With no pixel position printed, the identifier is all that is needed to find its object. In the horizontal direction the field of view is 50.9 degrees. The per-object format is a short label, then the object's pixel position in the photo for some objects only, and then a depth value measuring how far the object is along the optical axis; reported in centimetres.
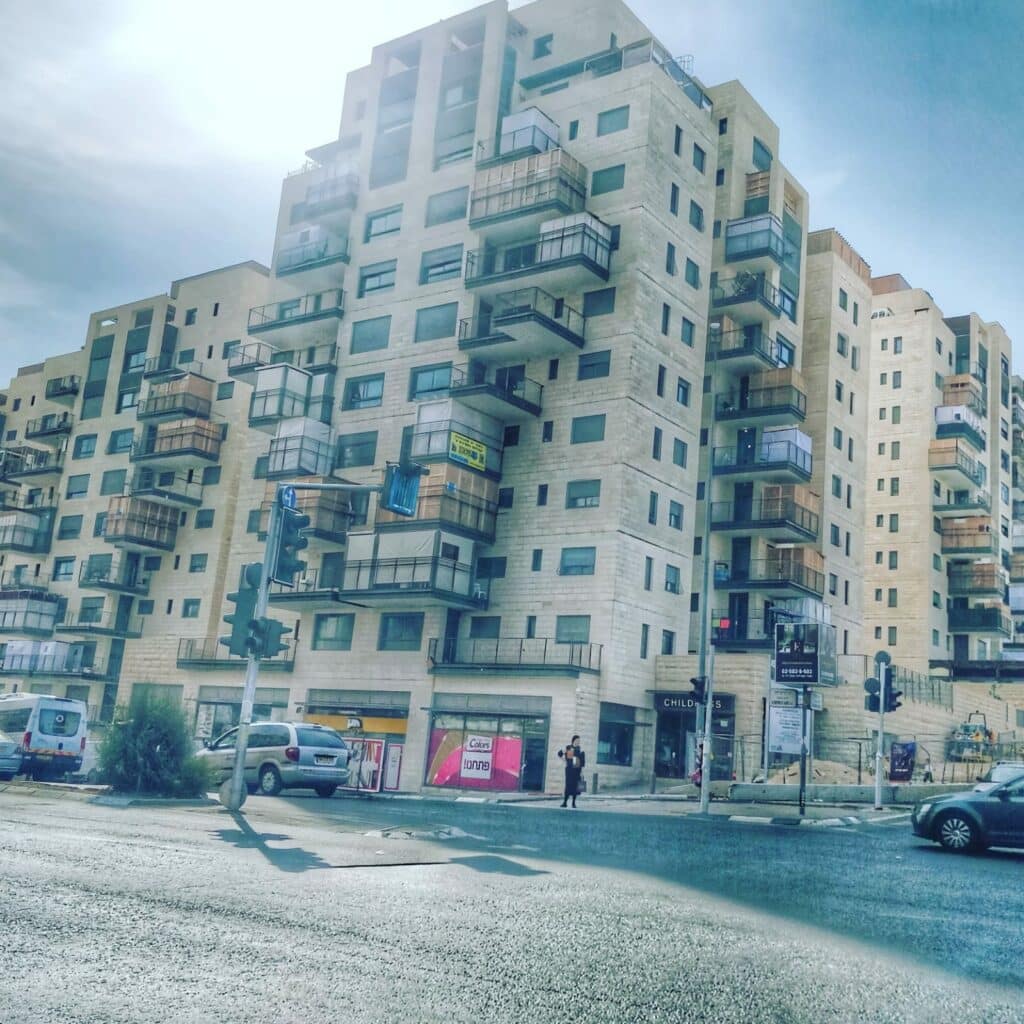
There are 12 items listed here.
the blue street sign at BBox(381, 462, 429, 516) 1666
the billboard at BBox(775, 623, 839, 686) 2448
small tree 1953
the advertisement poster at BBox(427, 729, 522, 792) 3584
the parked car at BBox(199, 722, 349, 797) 2380
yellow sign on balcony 3959
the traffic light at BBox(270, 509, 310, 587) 1648
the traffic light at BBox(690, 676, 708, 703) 2533
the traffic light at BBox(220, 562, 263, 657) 1602
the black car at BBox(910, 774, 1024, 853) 1481
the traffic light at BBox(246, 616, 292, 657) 1612
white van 2617
